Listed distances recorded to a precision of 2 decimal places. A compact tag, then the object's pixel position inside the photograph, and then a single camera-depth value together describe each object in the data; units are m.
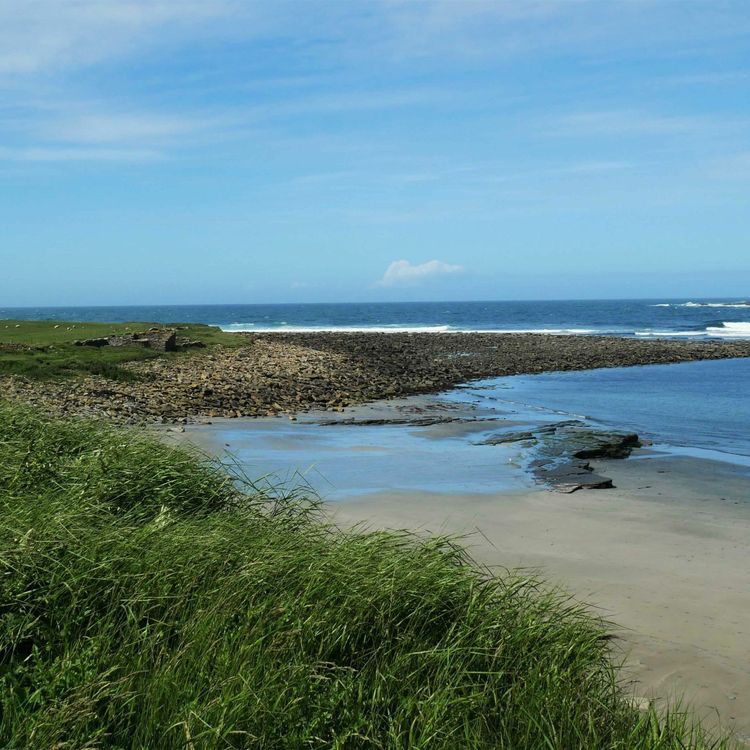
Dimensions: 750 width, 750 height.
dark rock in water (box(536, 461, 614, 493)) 13.63
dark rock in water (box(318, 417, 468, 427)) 20.75
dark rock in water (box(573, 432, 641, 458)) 16.73
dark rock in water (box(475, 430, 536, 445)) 18.25
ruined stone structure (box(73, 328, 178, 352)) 30.44
